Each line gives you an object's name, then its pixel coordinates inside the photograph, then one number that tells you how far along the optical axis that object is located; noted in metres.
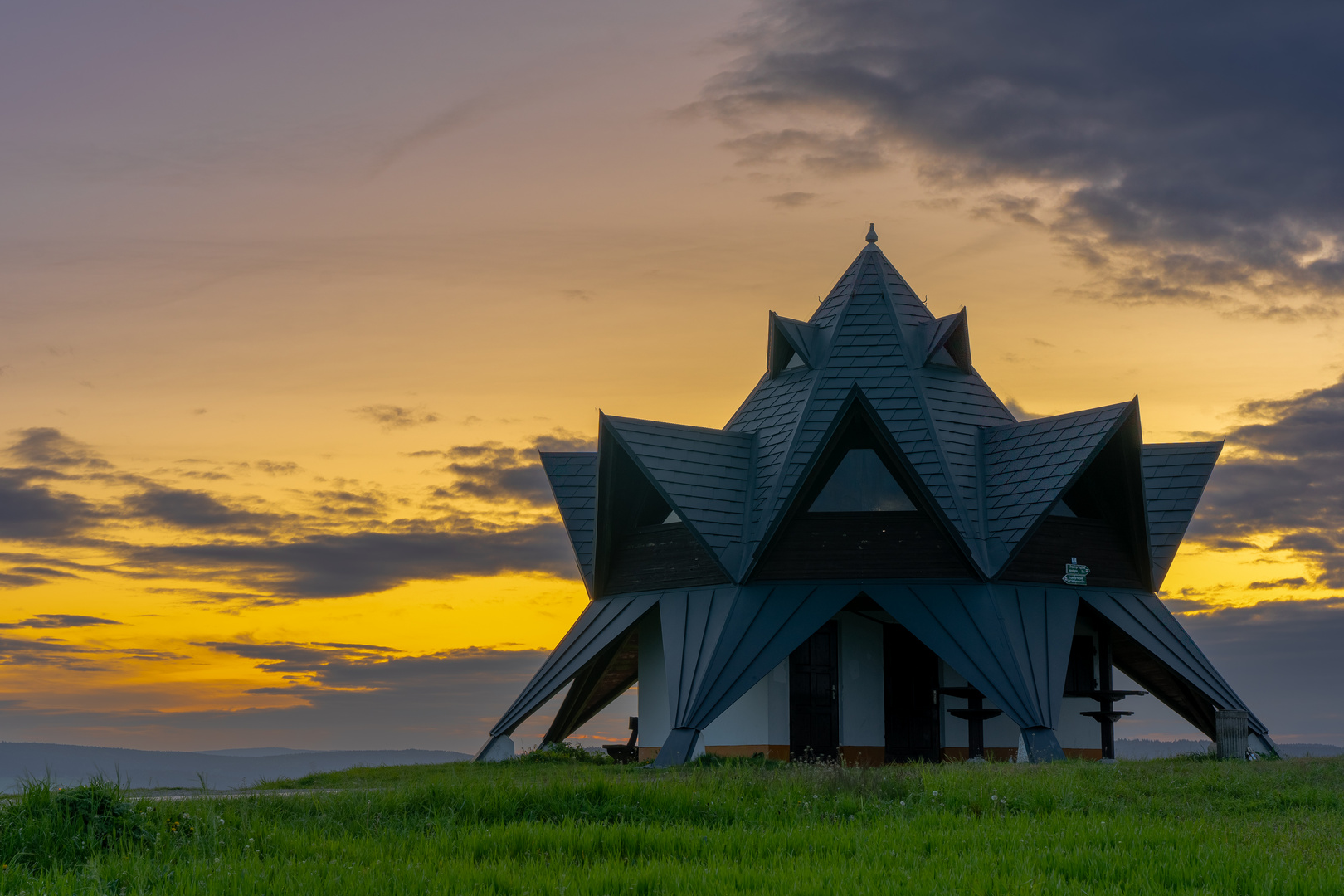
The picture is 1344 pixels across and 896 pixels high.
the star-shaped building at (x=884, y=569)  25.33
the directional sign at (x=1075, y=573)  26.43
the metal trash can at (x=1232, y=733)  23.44
